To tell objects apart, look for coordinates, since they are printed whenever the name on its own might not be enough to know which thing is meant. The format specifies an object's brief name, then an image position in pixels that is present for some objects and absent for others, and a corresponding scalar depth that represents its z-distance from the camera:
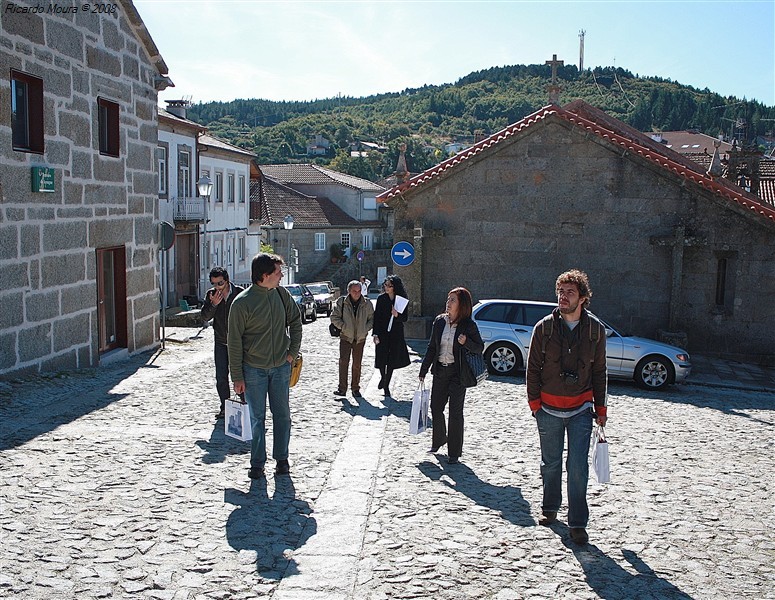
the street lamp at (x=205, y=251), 30.52
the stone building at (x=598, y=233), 18.12
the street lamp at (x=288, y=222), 36.44
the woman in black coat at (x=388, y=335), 11.93
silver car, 14.91
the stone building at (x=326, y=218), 58.00
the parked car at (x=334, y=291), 37.78
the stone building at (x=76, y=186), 10.84
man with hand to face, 9.27
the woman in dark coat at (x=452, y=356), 8.02
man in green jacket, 6.89
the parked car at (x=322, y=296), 34.44
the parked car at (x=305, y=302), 29.53
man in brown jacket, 6.03
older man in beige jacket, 11.77
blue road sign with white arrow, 18.97
